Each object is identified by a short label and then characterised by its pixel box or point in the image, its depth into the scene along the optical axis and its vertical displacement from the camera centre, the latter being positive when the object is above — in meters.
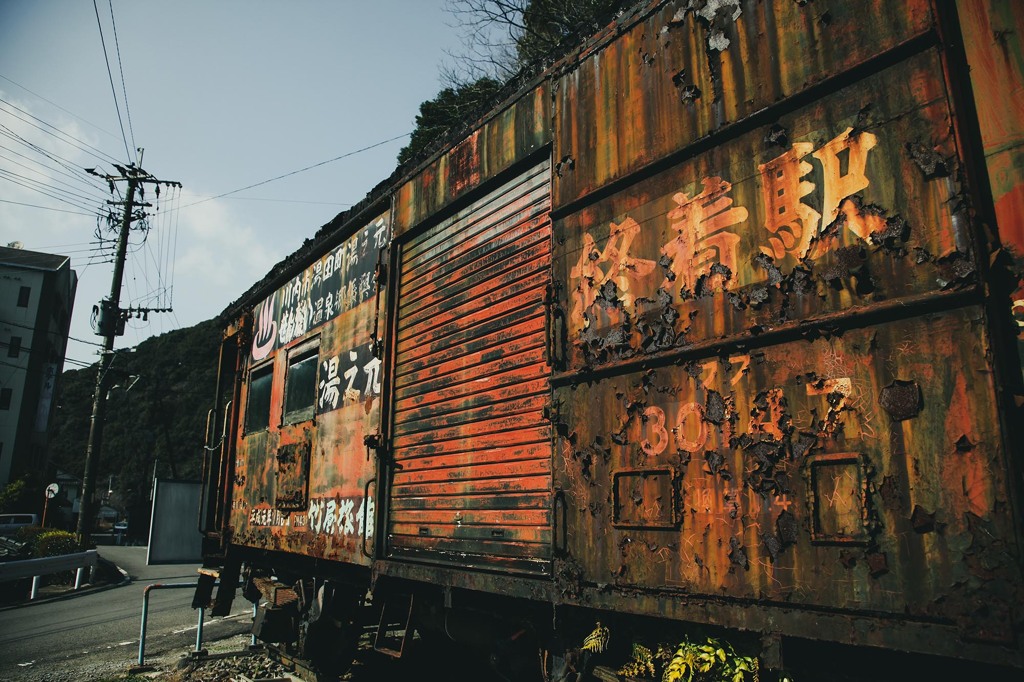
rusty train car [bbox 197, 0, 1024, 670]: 1.99 +0.61
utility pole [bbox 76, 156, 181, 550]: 18.55 +5.12
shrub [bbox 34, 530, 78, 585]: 17.41 -1.52
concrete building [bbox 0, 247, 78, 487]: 41.41 +9.02
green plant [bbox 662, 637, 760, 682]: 2.43 -0.71
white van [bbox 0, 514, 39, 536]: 27.56 -1.31
